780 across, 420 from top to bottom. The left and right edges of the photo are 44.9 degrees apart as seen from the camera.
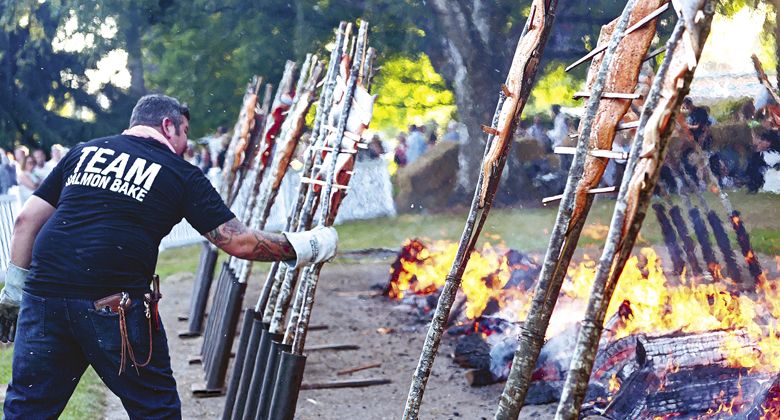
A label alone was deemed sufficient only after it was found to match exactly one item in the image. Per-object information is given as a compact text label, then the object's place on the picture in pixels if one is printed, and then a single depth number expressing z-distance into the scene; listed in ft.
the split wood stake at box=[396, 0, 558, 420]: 13.84
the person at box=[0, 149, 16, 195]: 57.21
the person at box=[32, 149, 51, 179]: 53.09
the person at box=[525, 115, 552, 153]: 58.75
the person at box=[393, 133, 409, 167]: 72.23
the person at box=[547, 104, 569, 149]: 54.39
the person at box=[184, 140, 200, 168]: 59.00
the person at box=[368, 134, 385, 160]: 74.84
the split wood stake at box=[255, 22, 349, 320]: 22.40
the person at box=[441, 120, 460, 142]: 68.18
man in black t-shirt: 14.80
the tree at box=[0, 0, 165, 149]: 63.16
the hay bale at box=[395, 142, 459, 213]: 66.49
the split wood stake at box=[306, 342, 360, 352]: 30.09
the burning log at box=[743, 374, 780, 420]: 16.57
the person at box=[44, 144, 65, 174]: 51.55
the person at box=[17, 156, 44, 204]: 49.27
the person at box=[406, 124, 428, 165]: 70.85
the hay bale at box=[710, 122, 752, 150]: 34.50
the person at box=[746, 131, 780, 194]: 32.81
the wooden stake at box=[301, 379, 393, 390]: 25.59
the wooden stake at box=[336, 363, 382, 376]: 27.37
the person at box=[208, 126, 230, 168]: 60.80
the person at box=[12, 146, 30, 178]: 50.67
